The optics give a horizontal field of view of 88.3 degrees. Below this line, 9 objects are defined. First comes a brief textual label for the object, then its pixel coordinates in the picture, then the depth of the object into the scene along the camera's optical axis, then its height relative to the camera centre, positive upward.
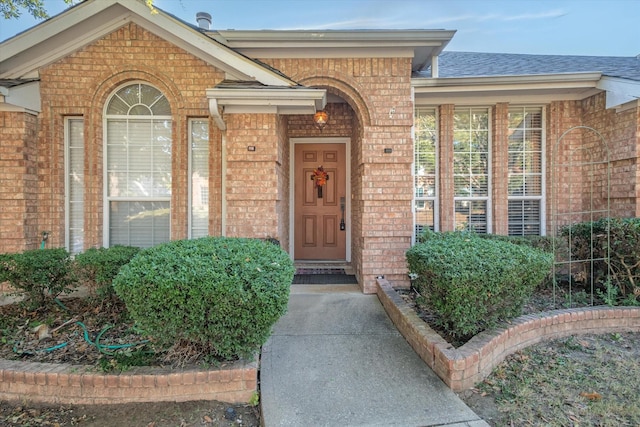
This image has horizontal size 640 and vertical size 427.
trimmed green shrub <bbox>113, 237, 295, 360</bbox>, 2.51 -0.69
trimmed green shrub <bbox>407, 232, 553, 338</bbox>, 3.03 -0.67
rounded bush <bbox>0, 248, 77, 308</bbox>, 3.81 -0.74
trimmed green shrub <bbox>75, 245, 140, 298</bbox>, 3.77 -0.68
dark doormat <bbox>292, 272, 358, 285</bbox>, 5.37 -1.16
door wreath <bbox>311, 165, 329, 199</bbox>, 6.52 +0.66
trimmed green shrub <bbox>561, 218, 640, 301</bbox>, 4.20 -0.55
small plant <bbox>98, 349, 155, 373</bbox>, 2.61 -1.24
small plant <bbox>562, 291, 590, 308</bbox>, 4.23 -1.18
